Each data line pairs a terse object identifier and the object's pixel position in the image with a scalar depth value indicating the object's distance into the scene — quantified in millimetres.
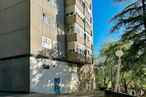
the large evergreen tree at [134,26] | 8319
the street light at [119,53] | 6460
